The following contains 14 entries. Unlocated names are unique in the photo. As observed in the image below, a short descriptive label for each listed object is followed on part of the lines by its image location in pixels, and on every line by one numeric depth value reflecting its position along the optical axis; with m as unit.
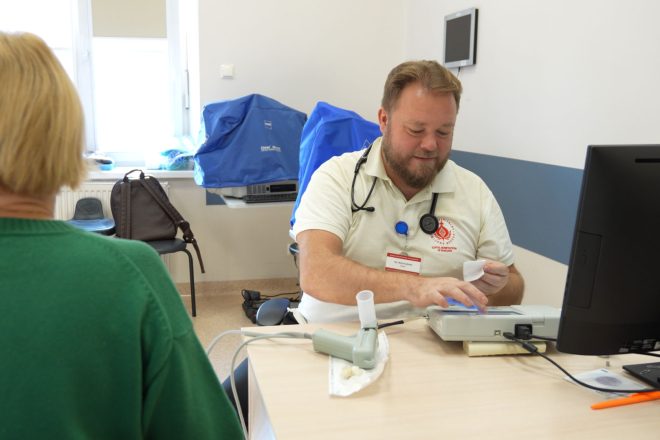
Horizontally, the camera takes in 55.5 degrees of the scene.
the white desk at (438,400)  1.05
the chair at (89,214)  3.84
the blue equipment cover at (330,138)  2.71
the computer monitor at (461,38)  3.24
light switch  4.06
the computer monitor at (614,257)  1.07
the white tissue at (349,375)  1.17
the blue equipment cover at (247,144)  3.64
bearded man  1.77
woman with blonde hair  0.67
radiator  3.95
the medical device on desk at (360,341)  1.26
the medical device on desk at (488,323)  1.37
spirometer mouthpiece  1.36
